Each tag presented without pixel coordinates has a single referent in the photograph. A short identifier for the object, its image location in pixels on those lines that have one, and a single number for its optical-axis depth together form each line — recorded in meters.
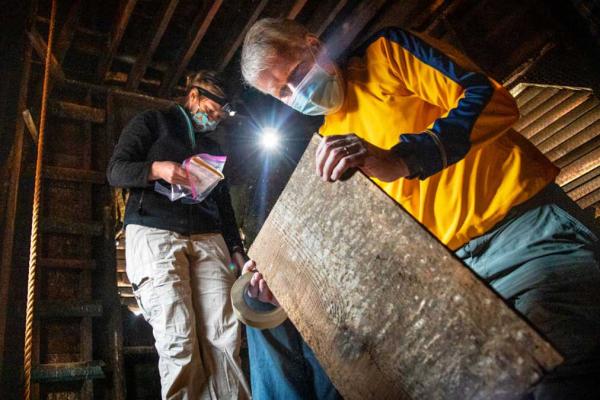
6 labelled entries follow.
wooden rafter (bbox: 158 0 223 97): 3.89
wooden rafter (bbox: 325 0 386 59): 3.84
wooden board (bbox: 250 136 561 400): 0.84
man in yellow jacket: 1.12
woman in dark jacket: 2.32
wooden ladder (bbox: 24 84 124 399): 3.20
